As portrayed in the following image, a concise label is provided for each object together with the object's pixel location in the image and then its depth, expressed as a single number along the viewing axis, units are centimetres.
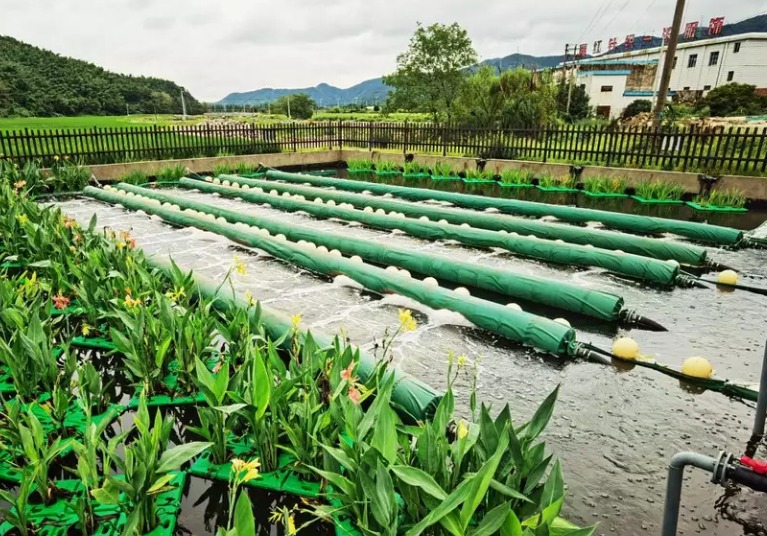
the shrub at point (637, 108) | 4478
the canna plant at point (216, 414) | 263
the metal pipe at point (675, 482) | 178
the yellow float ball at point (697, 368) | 410
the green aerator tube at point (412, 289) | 462
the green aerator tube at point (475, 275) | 538
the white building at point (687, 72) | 5084
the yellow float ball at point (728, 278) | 634
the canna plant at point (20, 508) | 214
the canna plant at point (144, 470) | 209
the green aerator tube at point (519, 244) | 655
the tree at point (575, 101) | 5085
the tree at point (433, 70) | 4609
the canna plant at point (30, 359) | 318
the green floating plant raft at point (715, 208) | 1062
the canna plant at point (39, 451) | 235
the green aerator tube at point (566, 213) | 831
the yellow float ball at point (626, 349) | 447
